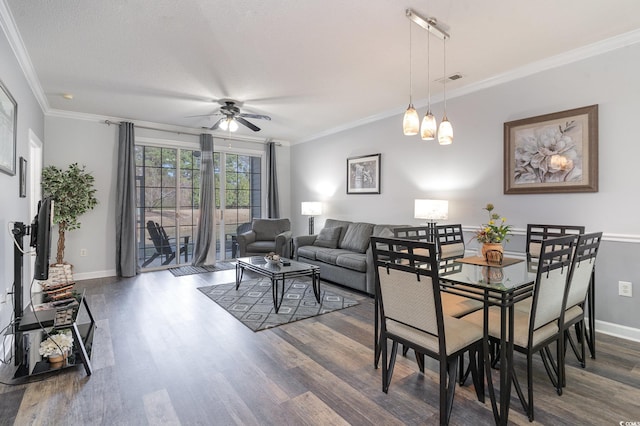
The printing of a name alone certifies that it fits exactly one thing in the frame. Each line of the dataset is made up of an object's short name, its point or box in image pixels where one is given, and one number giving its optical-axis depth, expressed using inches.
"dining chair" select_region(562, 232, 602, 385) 80.2
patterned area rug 134.5
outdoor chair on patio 234.1
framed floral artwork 120.8
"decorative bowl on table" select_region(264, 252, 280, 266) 162.9
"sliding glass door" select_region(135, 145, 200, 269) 230.1
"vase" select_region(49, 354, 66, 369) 95.3
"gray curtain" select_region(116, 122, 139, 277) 212.2
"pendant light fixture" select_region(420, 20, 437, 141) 97.3
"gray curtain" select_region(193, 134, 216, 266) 245.6
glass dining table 69.6
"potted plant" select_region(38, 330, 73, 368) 94.8
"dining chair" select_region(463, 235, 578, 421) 70.7
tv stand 89.0
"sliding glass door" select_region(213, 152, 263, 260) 263.4
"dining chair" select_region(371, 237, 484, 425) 68.5
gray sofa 170.1
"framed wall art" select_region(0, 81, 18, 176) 98.2
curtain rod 212.0
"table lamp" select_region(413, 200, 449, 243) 156.2
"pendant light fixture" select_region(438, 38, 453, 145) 99.3
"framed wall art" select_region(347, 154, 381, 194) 210.4
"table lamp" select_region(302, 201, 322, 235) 246.4
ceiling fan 175.0
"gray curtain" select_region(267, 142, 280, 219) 281.4
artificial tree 181.3
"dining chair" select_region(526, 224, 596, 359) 100.7
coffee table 145.4
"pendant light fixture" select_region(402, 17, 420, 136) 93.7
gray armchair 225.6
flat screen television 87.9
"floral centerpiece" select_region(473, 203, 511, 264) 100.7
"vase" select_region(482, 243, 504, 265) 100.3
